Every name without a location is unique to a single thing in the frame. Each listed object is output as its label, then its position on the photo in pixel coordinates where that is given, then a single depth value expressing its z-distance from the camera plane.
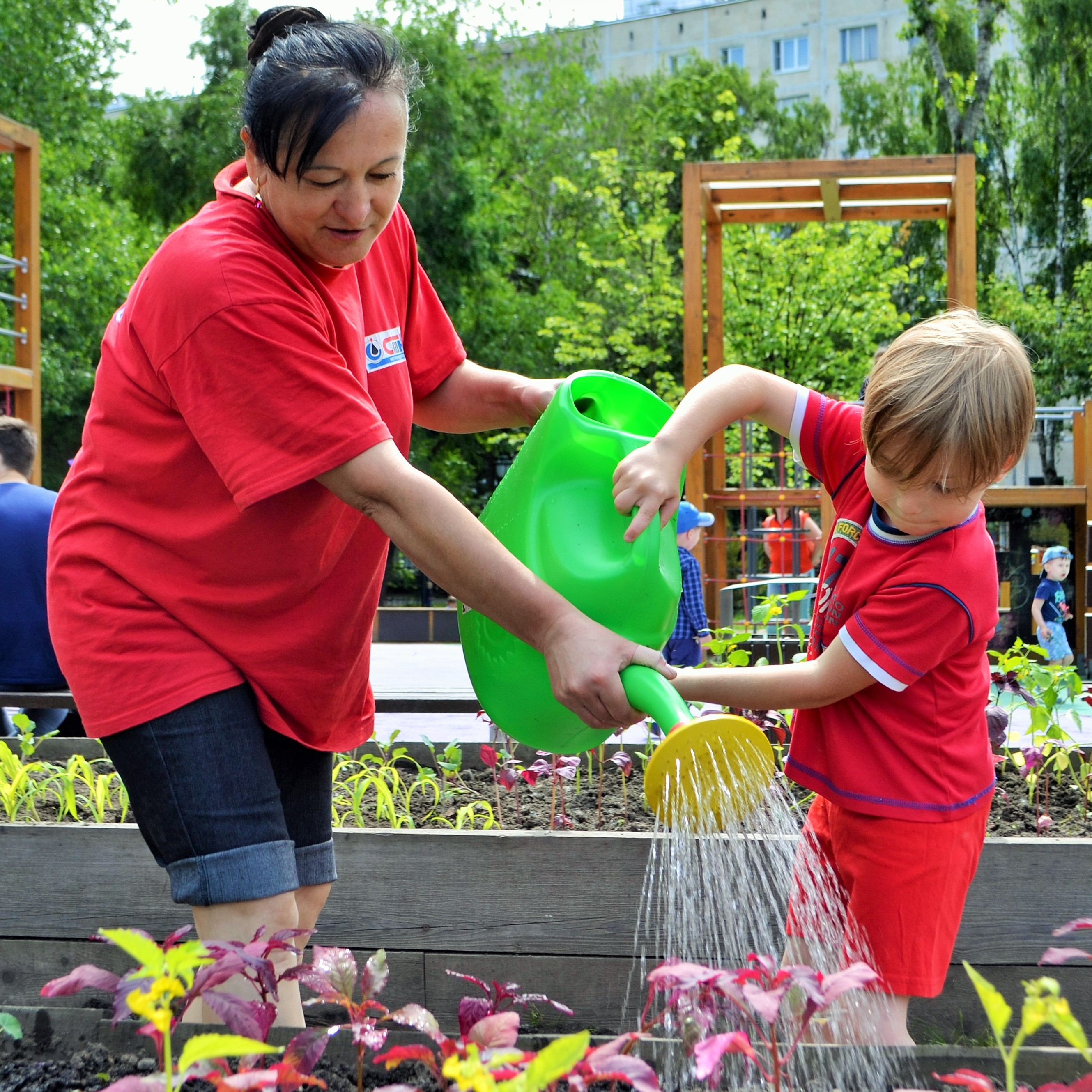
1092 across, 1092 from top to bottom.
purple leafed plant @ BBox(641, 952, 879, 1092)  0.89
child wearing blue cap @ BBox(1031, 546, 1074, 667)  7.46
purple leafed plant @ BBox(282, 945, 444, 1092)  1.02
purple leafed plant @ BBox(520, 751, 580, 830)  2.37
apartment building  31.73
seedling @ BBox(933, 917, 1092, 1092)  0.78
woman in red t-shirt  1.28
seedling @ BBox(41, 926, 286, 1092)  0.78
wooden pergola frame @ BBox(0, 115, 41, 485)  7.31
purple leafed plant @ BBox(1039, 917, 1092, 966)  0.93
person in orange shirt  9.04
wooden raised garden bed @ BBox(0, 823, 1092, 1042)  2.05
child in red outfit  1.47
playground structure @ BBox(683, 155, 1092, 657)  7.43
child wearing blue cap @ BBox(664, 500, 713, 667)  5.33
